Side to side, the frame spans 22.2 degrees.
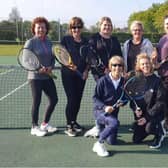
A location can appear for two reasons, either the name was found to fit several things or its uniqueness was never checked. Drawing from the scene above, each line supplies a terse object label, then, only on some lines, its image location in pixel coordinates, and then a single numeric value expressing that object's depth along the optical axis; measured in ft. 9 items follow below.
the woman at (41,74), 20.34
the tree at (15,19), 99.29
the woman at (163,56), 19.54
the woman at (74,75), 20.33
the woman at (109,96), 18.84
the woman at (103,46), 20.11
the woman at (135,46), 19.75
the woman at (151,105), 18.92
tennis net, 23.97
